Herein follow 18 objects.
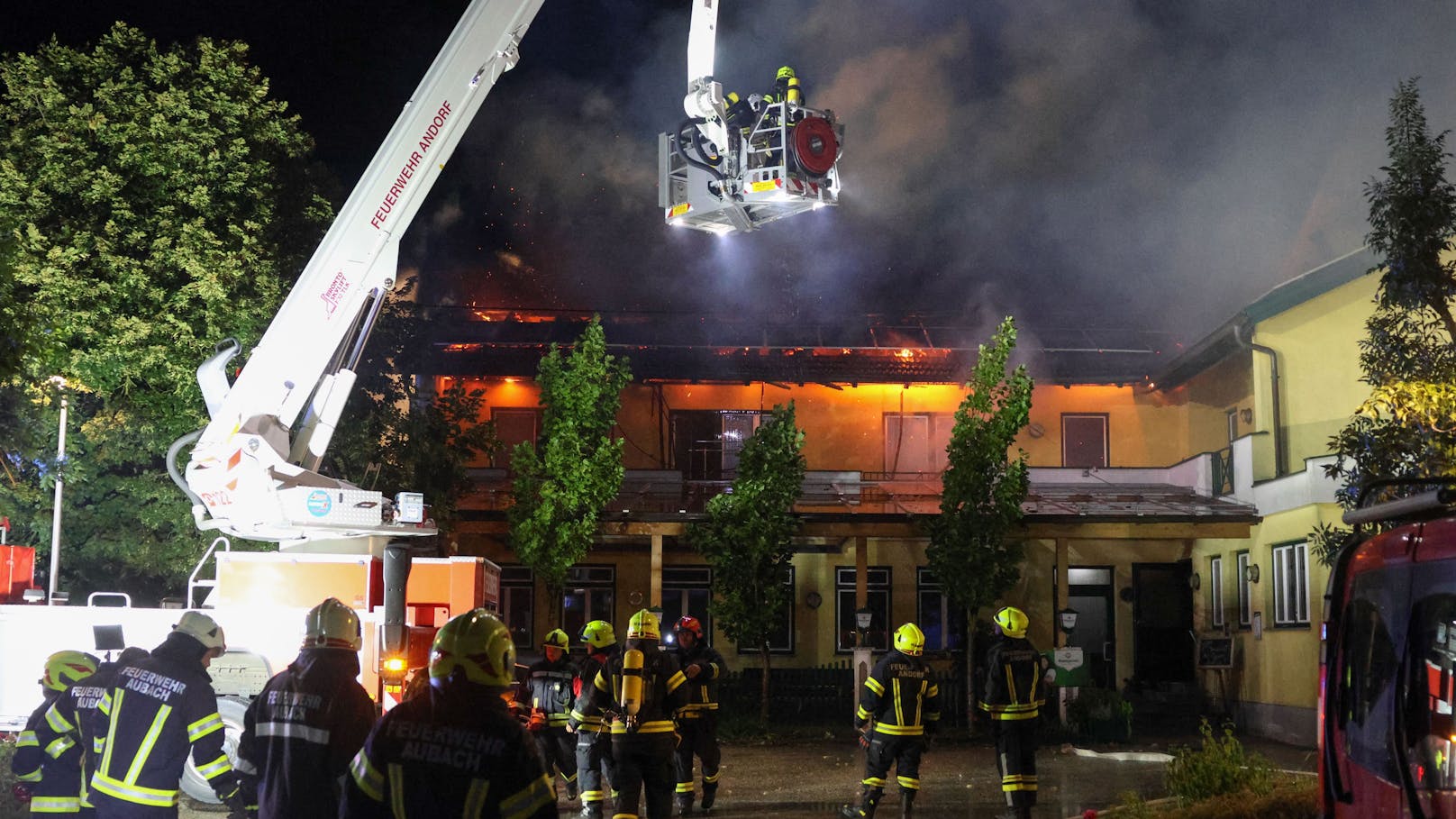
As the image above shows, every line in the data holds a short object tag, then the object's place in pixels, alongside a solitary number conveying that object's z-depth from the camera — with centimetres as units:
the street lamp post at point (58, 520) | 1295
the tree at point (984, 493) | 1842
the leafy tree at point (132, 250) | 1466
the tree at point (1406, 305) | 1070
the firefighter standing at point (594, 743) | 954
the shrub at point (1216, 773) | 984
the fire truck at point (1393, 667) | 472
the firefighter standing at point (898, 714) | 996
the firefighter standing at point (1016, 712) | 1014
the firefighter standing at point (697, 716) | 1110
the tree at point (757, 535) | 1884
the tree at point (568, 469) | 1889
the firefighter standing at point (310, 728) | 509
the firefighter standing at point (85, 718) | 567
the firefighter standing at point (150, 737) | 545
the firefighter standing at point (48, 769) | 611
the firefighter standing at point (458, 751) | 379
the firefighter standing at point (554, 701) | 1062
